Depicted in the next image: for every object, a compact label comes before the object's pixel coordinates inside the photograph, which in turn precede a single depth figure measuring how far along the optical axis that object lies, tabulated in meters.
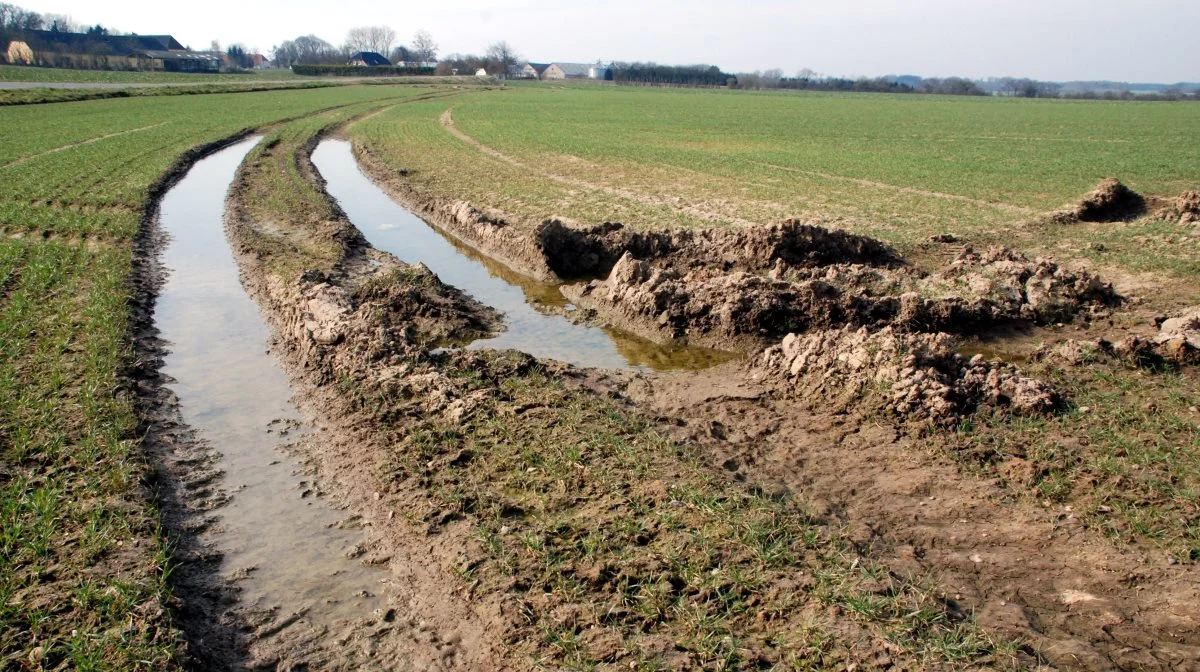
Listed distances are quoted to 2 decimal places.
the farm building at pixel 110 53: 102.06
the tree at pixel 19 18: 126.36
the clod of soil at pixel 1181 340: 9.74
